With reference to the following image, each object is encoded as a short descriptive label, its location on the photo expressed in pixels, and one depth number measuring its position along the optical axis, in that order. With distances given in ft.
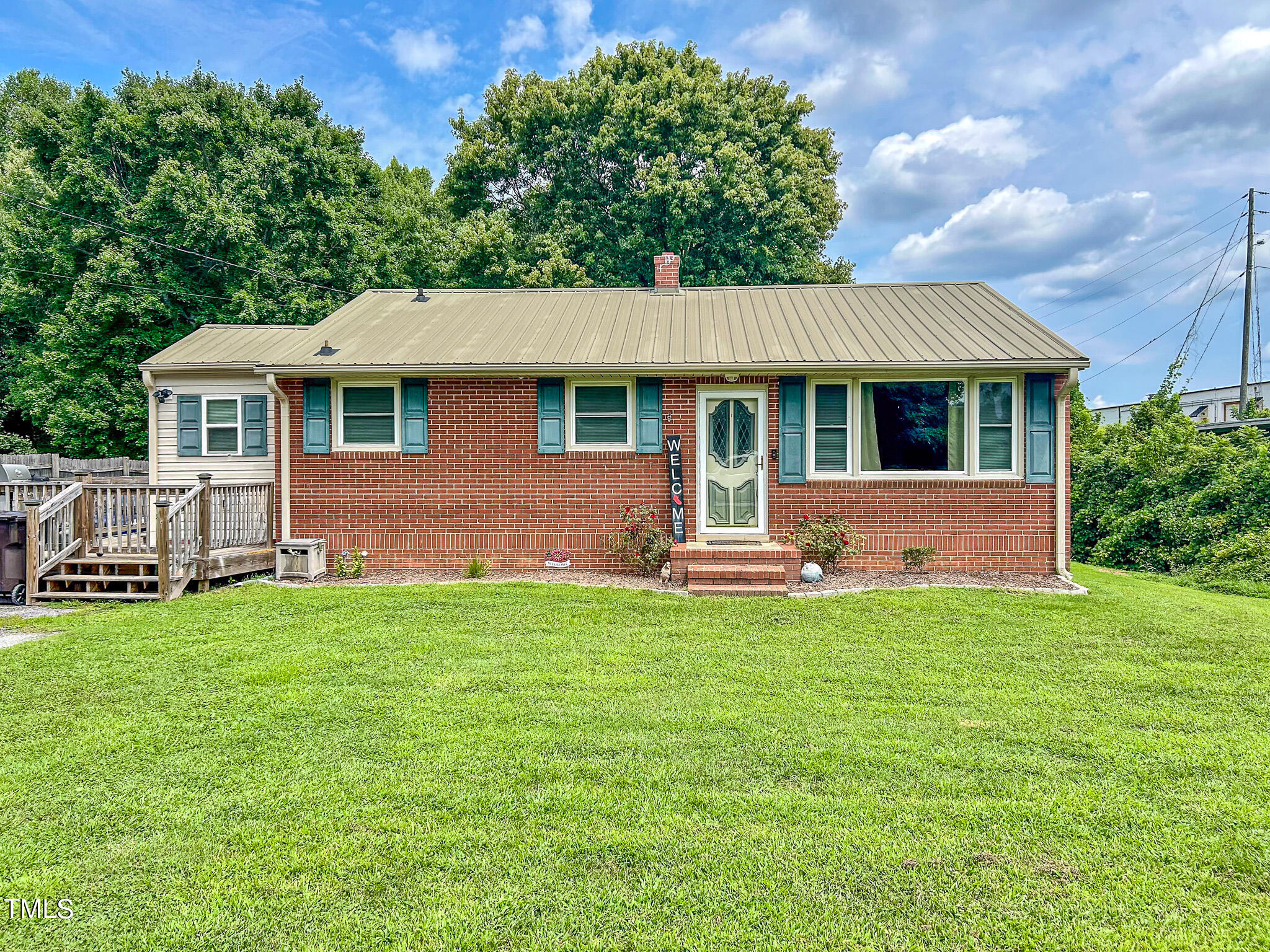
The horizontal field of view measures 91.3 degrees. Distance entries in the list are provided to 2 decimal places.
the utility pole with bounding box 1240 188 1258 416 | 60.44
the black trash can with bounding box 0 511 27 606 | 22.58
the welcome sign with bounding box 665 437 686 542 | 26.99
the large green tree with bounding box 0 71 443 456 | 50.70
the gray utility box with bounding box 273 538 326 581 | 26.99
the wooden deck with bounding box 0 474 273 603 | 22.90
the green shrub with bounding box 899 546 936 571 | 26.58
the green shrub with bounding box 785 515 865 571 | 26.58
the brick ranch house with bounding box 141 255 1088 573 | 26.63
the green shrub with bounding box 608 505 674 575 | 26.53
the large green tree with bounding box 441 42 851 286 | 60.18
